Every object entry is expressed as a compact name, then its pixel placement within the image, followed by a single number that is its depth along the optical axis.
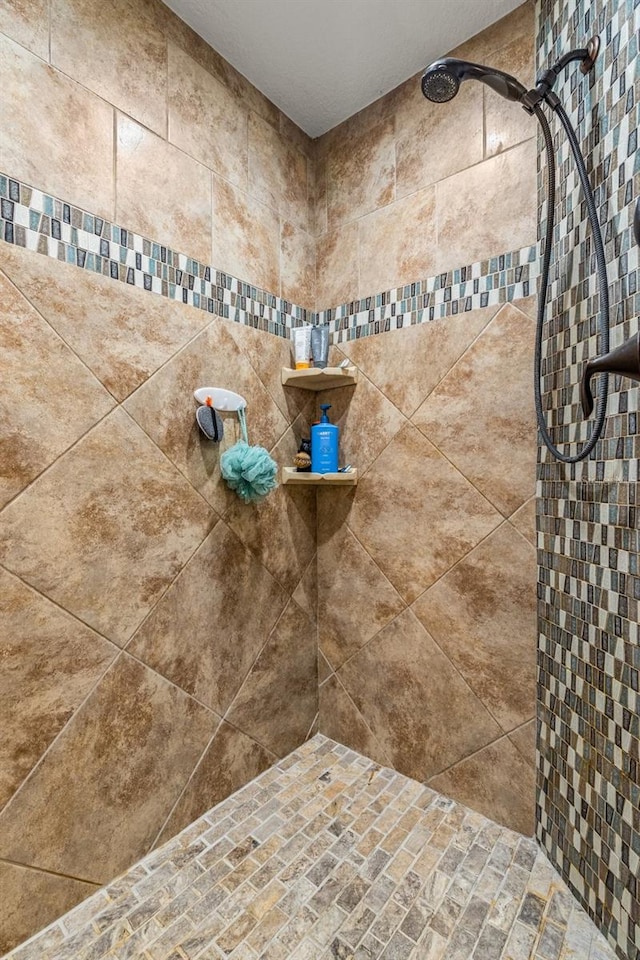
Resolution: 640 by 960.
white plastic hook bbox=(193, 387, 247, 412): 1.30
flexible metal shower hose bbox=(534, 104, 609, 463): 0.93
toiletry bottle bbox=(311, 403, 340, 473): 1.59
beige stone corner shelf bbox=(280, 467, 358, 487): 1.56
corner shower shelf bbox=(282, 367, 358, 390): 1.53
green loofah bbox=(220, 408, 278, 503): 1.33
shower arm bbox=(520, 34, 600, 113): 1.00
